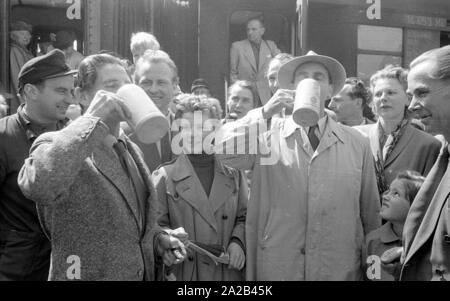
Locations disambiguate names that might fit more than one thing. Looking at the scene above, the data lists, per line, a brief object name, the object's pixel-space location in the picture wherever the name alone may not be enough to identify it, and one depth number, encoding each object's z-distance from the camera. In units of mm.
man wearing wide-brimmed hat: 3180
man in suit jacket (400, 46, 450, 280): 2374
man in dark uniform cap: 3006
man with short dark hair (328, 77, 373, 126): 4980
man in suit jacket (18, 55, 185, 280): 2297
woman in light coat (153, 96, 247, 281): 3314
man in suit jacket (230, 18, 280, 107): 6246
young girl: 3199
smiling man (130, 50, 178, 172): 3684
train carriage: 5613
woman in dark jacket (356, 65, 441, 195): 3766
